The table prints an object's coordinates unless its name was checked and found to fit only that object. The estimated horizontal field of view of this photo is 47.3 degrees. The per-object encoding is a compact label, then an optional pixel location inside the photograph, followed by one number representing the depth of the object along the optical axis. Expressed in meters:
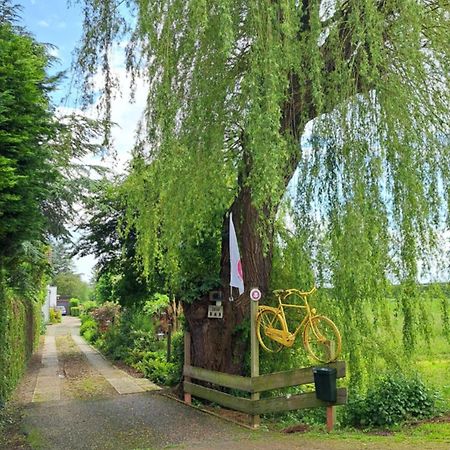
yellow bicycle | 6.35
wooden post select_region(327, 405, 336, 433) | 6.30
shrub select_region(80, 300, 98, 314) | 33.17
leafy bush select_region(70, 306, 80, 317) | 52.51
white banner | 7.26
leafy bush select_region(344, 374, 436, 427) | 7.35
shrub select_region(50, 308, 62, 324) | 43.50
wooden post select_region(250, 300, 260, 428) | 6.99
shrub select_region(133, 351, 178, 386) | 10.93
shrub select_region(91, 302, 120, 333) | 20.31
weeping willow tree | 5.55
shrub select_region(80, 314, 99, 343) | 23.34
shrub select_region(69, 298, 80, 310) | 56.93
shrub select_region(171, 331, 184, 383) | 9.81
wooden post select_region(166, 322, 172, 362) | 12.82
